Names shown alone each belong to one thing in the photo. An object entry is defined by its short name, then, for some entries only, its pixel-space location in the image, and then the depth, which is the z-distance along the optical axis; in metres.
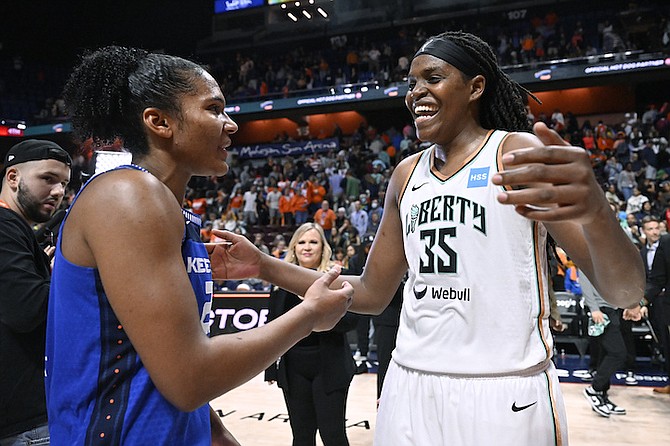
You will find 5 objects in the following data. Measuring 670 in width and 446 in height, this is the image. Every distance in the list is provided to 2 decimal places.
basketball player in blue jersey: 1.21
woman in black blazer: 3.85
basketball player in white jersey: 1.70
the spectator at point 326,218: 13.16
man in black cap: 2.23
